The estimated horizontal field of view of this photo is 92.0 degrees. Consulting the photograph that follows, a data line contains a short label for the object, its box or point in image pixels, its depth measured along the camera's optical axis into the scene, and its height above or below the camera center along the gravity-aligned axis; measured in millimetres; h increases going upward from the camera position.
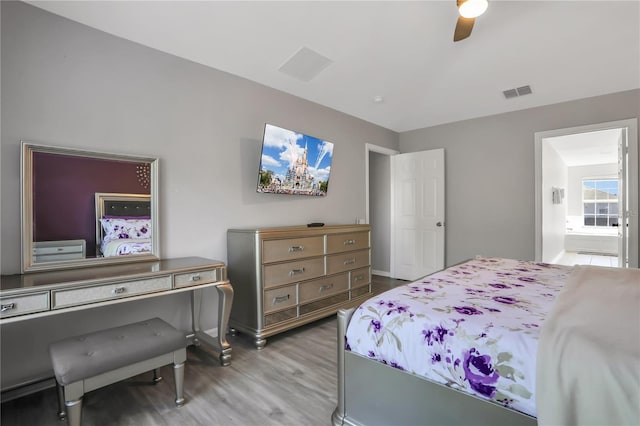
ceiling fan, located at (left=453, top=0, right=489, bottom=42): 2034 +1363
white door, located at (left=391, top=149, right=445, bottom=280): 4883 -68
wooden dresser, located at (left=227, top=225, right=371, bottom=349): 2721 -630
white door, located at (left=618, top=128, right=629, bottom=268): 3578 +21
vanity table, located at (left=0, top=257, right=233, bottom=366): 1587 -447
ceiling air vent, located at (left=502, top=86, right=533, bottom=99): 3838 +1489
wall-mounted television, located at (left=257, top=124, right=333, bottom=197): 3145 +533
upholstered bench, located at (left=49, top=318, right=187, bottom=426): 1516 -776
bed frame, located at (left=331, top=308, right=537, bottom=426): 1170 -817
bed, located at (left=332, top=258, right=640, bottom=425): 1124 -599
